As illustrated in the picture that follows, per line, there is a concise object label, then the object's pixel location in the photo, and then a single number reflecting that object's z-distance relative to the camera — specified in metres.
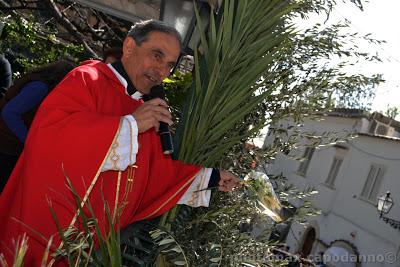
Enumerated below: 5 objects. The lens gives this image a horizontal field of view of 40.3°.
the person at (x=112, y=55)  2.89
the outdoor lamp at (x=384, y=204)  16.27
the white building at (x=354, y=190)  18.52
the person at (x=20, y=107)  2.88
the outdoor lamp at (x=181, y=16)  3.46
